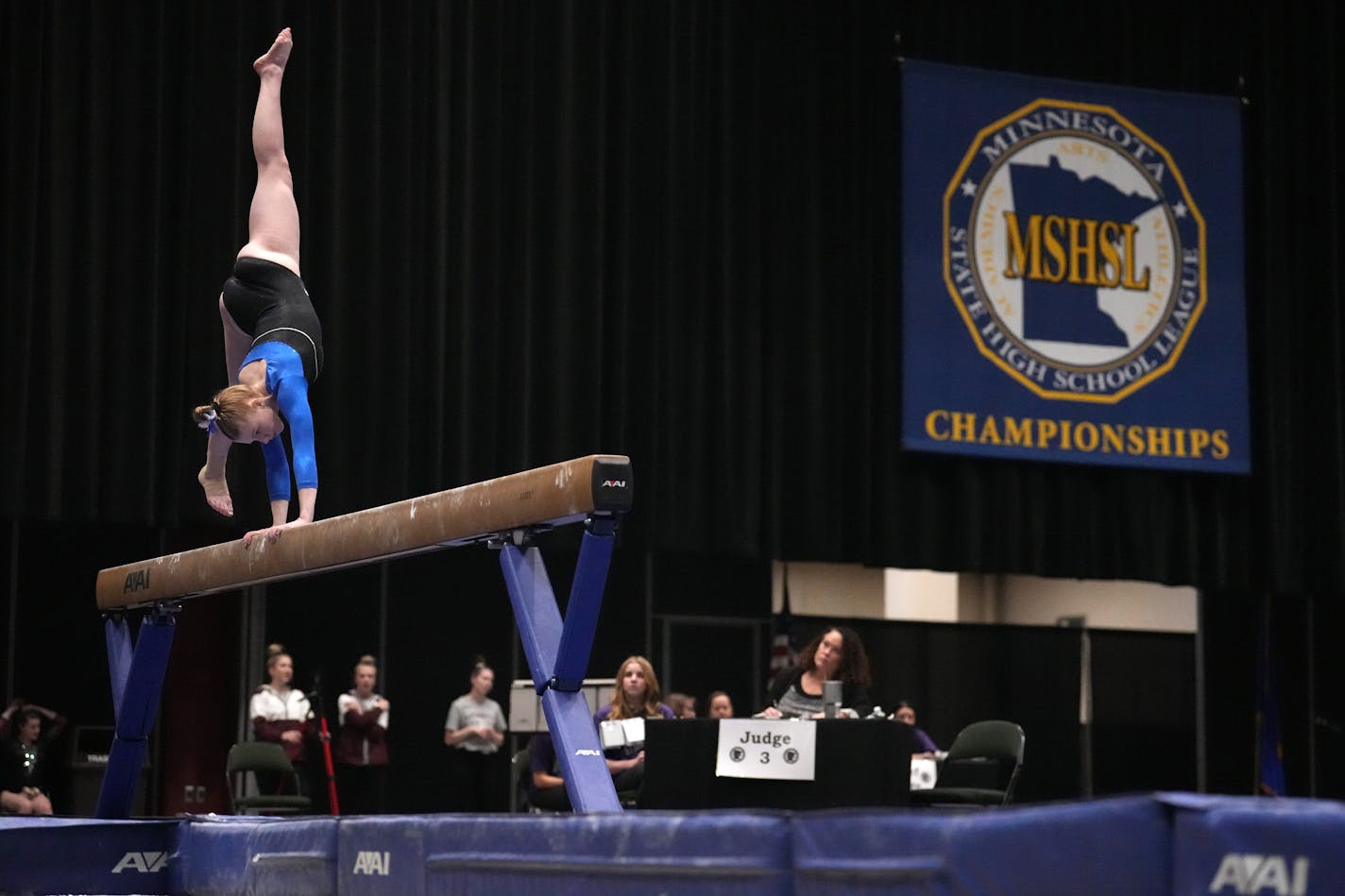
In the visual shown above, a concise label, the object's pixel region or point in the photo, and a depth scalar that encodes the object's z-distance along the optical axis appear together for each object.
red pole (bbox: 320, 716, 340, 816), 20.59
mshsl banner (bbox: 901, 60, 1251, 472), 23.70
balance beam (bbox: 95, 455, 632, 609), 8.06
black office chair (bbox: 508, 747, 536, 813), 17.32
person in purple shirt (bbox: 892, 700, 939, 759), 18.32
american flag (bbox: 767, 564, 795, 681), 26.77
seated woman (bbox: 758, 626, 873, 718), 14.52
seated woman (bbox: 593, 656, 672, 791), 15.21
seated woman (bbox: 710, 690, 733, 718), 21.67
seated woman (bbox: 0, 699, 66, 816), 18.97
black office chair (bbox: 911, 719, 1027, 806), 17.03
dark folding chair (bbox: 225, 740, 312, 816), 18.62
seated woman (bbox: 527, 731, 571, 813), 15.59
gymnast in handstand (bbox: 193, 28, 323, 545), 10.22
